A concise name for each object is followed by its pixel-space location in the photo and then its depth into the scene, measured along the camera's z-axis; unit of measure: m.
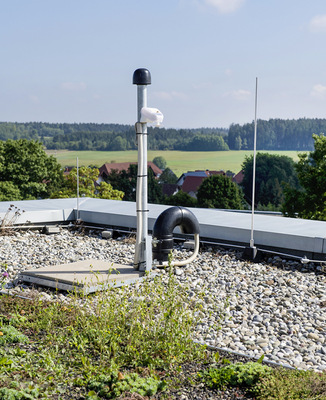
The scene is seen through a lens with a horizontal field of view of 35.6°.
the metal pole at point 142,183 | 6.17
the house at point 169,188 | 58.97
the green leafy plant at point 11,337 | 3.93
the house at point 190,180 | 62.48
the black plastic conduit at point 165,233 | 6.61
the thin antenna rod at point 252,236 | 7.11
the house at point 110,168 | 48.77
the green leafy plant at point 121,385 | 3.07
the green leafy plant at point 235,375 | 3.26
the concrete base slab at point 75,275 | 5.71
